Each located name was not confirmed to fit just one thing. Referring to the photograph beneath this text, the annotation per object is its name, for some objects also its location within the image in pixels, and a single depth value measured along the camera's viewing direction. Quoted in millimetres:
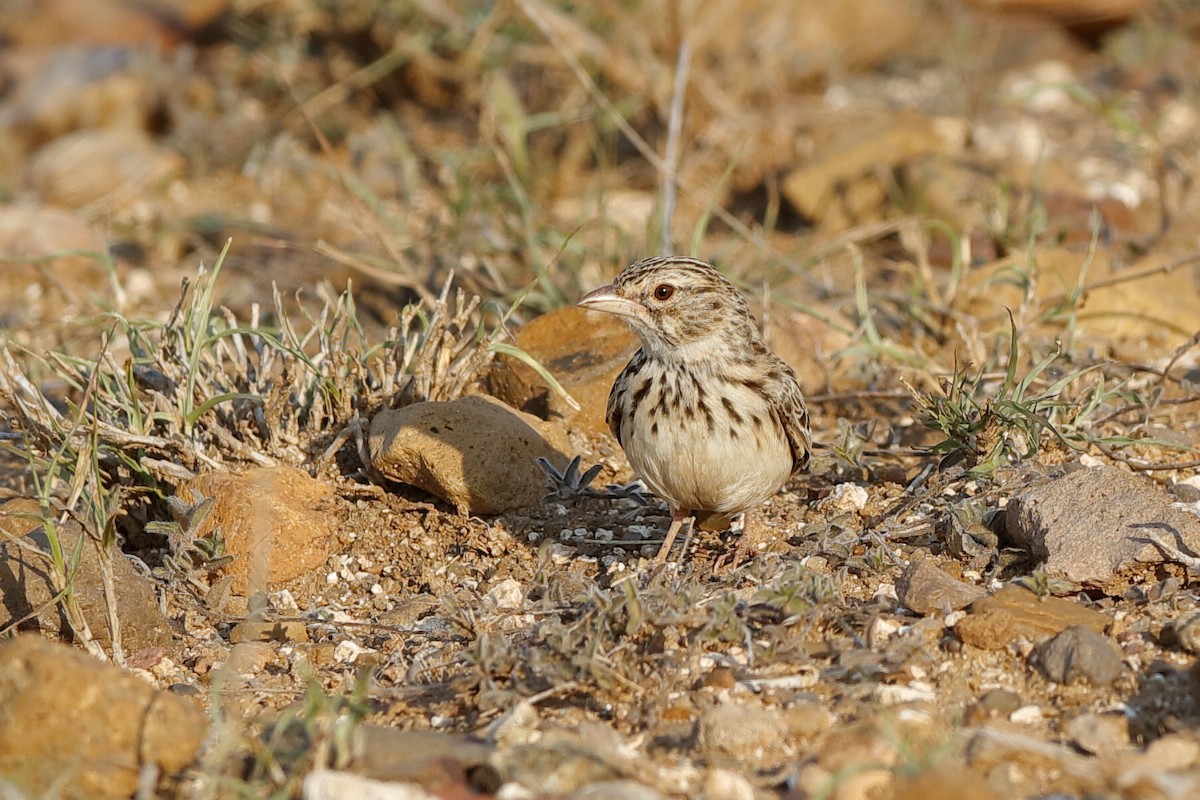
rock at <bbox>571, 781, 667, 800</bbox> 6145
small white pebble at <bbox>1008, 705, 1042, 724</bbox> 7090
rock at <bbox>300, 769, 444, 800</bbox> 6020
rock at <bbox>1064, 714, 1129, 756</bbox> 6758
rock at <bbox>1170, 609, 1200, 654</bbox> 7437
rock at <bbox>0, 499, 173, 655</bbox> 8328
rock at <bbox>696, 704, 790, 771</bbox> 6840
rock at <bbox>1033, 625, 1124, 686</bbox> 7281
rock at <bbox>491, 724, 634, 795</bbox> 6395
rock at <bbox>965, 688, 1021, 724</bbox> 7102
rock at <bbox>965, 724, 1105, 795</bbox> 6430
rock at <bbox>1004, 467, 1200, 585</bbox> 8242
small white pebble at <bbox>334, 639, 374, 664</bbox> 8453
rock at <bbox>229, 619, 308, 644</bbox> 8680
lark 8570
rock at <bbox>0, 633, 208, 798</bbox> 6602
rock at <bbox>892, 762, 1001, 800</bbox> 5867
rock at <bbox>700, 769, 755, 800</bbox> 6461
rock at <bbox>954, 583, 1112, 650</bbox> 7668
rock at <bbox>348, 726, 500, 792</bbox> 6445
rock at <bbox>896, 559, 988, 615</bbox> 8031
